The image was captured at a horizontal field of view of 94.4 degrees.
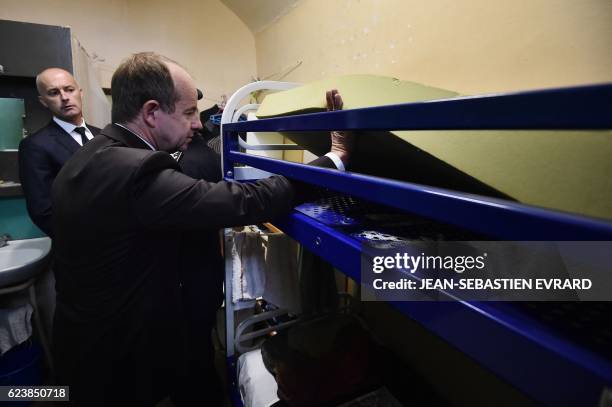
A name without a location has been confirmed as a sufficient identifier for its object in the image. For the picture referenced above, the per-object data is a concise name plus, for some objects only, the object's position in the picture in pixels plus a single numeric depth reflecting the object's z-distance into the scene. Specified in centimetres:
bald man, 147
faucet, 170
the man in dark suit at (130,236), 66
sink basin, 135
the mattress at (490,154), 46
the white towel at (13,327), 142
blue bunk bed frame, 23
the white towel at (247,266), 118
